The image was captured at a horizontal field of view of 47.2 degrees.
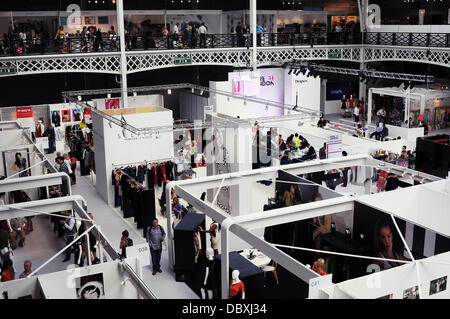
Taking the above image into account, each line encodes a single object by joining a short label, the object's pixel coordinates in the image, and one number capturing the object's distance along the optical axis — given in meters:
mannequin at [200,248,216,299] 8.53
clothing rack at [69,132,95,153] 16.85
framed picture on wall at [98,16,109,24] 24.64
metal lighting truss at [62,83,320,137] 12.97
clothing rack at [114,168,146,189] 12.98
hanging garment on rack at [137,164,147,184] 14.51
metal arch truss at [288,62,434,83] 20.29
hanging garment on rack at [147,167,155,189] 14.55
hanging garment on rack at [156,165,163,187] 14.93
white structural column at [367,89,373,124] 23.94
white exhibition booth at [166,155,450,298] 5.55
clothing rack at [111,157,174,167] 14.39
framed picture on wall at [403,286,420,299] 5.71
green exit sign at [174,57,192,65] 21.06
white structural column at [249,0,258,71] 21.41
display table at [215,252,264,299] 8.03
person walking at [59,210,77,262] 9.98
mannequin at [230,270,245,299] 7.20
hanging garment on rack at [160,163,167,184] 14.84
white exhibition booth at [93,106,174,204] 14.22
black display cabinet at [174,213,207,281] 9.41
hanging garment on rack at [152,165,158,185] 14.63
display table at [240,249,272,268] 9.48
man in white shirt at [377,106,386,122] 21.93
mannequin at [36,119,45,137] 20.72
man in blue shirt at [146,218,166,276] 9.62
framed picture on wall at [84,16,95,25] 24.27
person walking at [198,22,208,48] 21.67
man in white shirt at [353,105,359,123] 24.18
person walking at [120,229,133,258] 9.36
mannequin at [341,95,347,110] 27.69
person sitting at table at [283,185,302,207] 9.91
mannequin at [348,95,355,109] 27.22
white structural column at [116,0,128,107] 18.98
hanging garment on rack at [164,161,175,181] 14.99
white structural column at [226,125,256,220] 12.70
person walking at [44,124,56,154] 20.00
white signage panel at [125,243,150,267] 6.55
